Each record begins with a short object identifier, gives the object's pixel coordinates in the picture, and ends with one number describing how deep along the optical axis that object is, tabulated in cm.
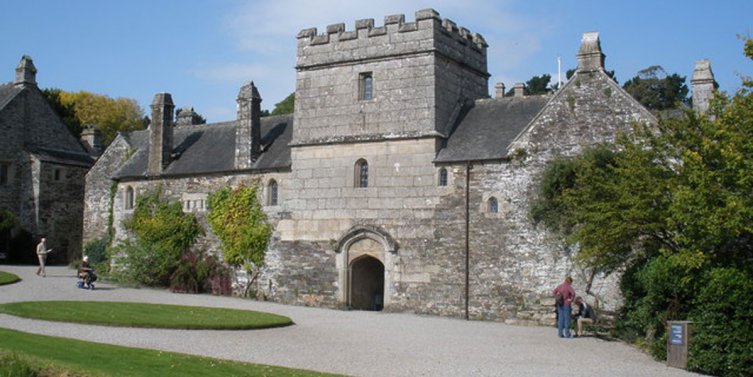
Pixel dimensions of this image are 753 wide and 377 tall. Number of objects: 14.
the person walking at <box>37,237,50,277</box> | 3472
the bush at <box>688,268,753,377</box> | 1847
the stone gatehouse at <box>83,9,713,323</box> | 2736
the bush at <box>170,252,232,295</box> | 3409
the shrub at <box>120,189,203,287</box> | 3506
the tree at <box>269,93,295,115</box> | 7234
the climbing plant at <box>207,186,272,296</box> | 3338
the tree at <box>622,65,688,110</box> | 6250
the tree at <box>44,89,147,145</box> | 7025
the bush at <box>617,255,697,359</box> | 1992
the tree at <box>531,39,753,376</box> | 1869
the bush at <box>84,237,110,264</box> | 3944
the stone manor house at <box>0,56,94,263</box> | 4394
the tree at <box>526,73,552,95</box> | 7431
